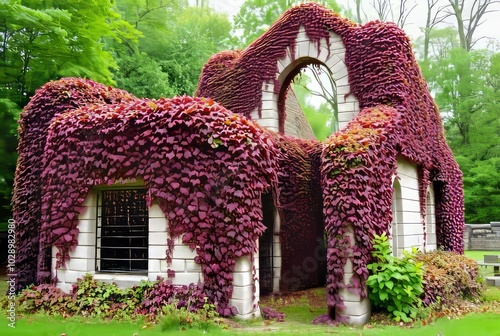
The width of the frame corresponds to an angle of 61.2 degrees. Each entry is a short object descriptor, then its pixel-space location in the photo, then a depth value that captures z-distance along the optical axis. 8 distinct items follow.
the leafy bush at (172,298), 7.05
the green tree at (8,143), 13.39
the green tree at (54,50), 13.71
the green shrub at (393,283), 7.11
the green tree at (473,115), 25.22
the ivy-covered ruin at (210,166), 7.27
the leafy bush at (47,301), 7.57
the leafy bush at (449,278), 7.94
